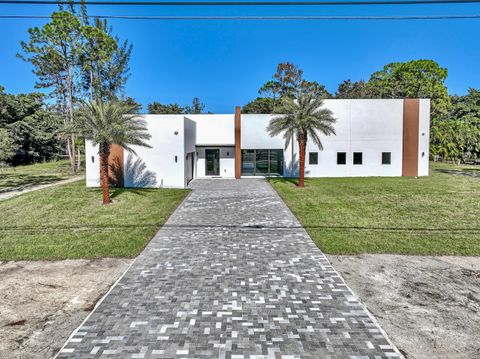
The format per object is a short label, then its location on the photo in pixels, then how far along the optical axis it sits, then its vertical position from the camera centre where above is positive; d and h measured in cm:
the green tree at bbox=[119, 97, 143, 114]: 1718 +313
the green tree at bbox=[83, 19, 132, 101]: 3684 +1187
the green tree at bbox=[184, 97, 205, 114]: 7606 +1339
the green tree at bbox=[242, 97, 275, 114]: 6378 +1175
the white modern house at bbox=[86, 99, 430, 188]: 2811 +200
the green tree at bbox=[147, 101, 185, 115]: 7086 +1215
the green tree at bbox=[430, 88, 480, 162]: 4119 +294
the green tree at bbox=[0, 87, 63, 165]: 3978 +524
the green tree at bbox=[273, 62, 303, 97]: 5750 +1552
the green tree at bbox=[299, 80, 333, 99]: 5681 +1382
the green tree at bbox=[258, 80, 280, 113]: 5950 +1395
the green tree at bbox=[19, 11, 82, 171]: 3228 +1186
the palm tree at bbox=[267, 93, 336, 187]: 2073 +294
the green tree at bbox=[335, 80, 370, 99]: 5450 +1287
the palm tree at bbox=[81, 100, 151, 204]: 1570 +175
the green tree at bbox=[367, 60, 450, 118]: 4897 +1235
